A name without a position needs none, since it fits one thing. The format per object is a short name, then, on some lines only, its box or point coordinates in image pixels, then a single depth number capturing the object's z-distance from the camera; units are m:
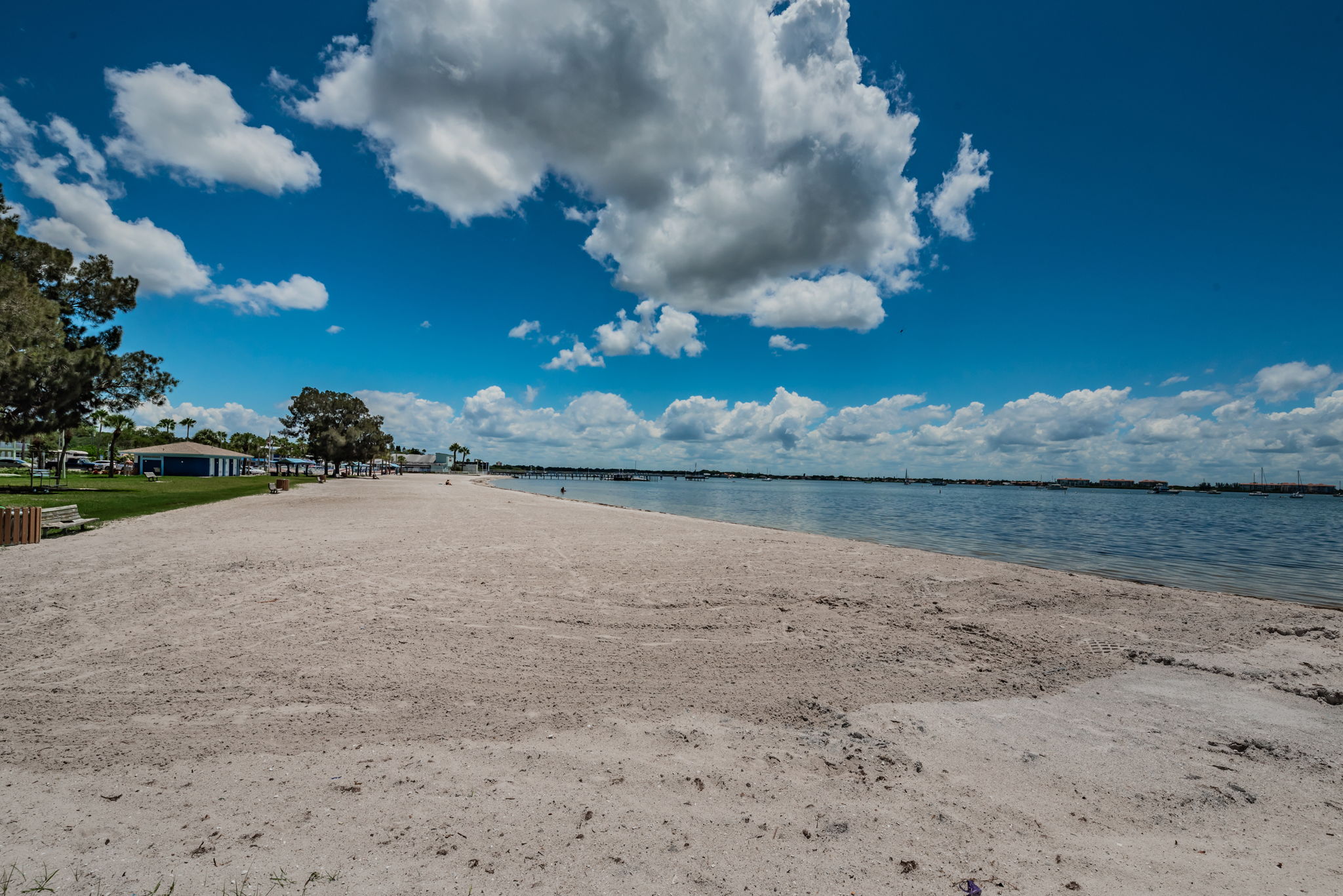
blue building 60.28
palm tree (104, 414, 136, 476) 57.06
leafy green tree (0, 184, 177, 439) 18.17
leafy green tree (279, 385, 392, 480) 72.19
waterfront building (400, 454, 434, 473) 168.88
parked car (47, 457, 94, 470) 75.81
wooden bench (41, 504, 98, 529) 14.43
